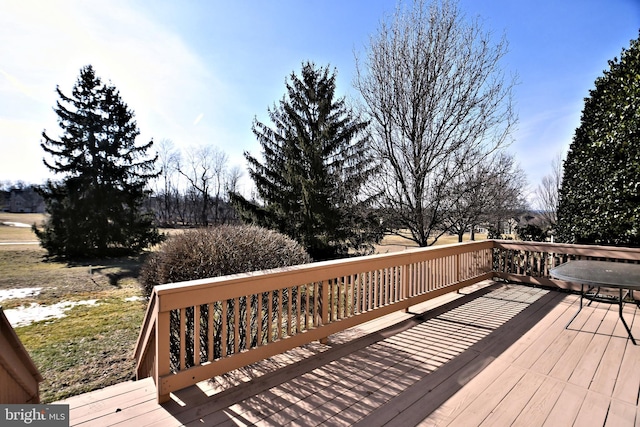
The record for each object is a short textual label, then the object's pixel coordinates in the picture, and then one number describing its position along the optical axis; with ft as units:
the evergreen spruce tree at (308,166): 36.24
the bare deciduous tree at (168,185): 93.15
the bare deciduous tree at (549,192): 49.01
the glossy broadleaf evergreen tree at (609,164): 16.14
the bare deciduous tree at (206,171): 94.94
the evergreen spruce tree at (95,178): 48.37
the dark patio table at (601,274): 9.59
